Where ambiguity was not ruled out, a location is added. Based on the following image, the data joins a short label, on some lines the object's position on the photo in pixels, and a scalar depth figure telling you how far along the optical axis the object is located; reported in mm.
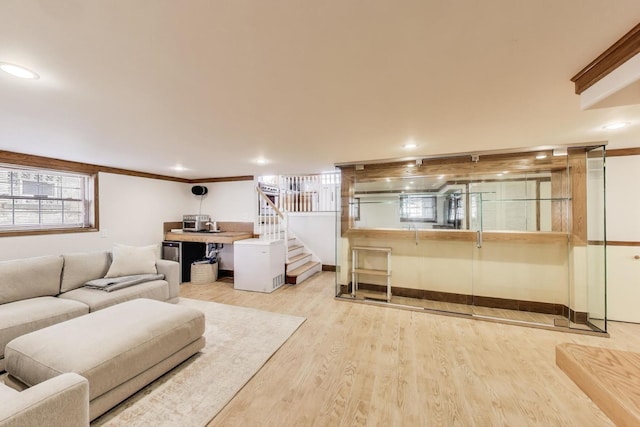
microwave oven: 5016
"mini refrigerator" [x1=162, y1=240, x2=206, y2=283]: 4691
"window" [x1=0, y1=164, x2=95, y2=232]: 3154
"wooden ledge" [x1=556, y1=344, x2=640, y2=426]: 539
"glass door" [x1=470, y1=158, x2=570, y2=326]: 3139
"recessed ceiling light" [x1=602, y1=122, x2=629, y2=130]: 2128
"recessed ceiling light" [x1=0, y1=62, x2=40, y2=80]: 1258
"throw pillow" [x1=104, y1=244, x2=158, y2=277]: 3143
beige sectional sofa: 2078
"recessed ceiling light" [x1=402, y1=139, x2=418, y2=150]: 2650
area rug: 1596
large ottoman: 1529
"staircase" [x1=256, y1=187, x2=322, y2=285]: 4719
